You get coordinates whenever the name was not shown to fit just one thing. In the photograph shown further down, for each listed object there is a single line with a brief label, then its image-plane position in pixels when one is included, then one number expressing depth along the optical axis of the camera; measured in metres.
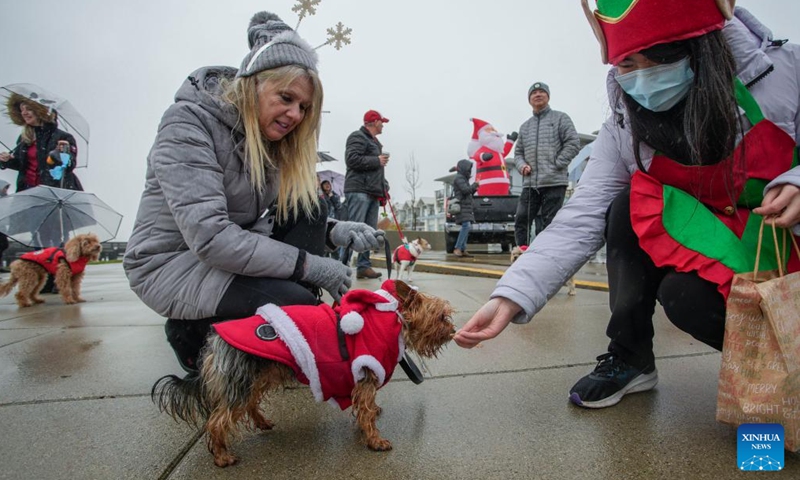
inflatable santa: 13.69
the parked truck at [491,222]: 12.27
